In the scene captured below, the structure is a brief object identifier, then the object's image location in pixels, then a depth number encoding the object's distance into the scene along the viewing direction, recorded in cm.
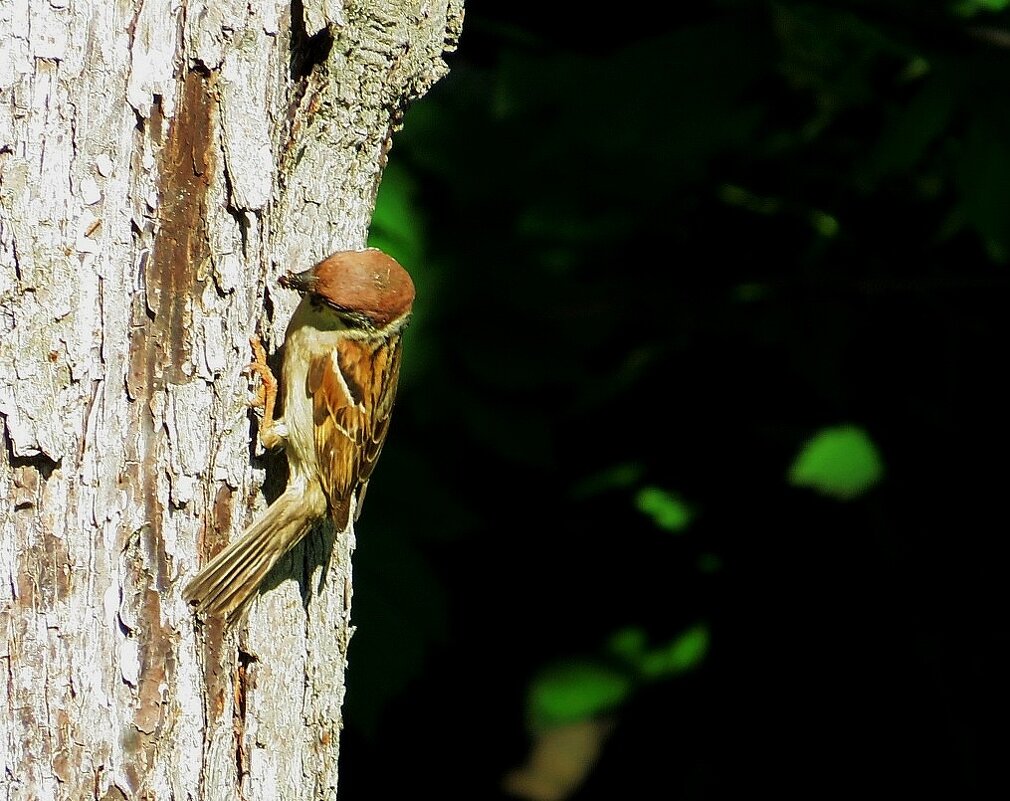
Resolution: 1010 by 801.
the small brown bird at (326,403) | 459
